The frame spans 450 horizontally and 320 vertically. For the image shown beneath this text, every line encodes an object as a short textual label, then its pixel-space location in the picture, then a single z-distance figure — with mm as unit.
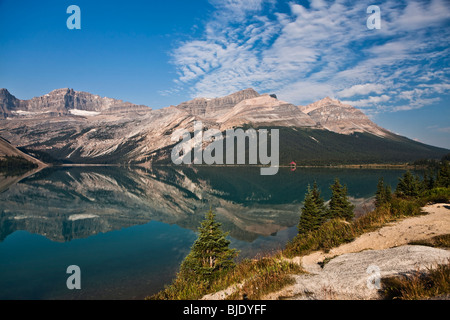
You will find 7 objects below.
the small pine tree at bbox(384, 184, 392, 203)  47838
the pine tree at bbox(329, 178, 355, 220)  38606
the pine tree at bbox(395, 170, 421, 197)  44594
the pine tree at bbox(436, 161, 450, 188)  48400
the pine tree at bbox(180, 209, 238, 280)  20297
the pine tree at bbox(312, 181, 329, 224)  38312
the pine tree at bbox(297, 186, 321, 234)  33344
